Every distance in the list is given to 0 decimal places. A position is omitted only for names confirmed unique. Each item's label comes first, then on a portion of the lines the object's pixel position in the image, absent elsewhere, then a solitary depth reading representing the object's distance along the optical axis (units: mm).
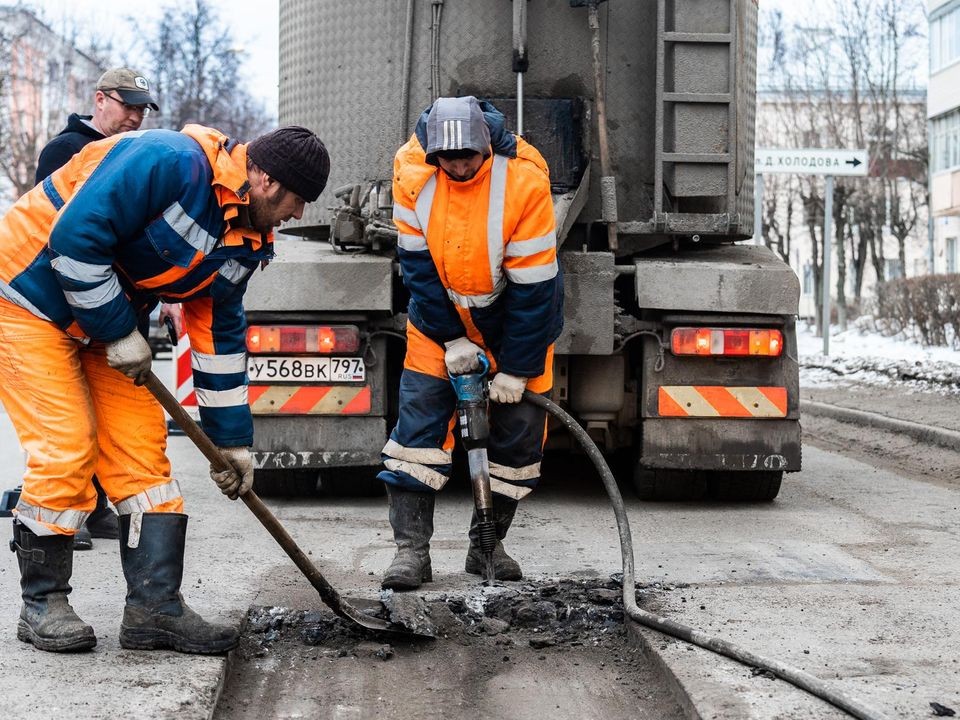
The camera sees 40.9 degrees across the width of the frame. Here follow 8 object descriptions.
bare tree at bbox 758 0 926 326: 27328
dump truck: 6086
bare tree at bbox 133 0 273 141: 26578
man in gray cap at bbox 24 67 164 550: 5184
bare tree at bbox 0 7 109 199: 29500
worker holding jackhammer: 4445
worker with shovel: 3457
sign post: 14500
